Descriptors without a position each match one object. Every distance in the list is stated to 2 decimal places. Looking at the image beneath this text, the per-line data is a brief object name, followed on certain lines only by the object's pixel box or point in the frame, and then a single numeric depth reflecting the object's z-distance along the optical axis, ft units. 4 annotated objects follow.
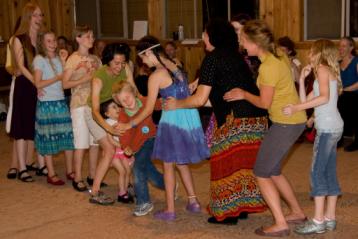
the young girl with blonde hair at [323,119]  13.16
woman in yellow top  12.89
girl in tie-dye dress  14.57
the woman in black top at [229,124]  13.85
